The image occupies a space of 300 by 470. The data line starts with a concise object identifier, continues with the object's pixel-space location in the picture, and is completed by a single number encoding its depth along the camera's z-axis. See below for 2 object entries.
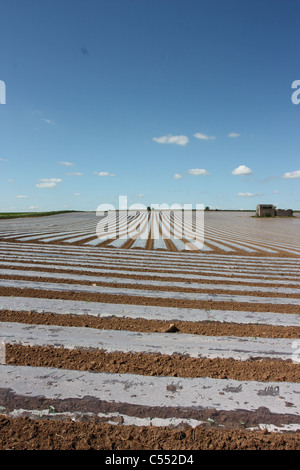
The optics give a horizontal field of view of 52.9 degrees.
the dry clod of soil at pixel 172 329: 3.29
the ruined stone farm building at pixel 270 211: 51.59
